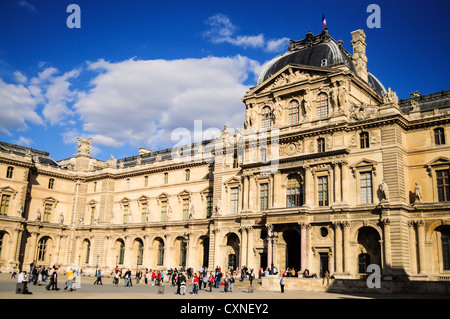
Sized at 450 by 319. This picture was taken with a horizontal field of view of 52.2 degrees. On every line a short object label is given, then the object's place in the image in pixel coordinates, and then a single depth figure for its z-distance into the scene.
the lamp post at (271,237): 47.19
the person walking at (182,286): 33.79
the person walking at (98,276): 43.52
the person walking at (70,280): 33.35
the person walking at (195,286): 34.84
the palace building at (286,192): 42.69
